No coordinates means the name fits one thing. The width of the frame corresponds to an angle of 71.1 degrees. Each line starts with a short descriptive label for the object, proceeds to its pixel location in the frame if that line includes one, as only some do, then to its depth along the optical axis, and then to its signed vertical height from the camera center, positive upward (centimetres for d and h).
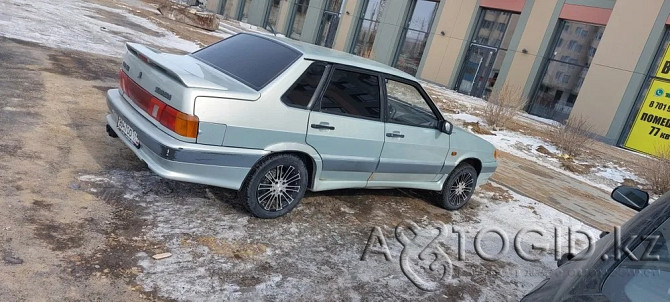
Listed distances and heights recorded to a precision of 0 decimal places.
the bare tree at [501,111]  1423 -29
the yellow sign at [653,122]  1623 +80
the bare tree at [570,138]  1267 -46
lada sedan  371 -72
